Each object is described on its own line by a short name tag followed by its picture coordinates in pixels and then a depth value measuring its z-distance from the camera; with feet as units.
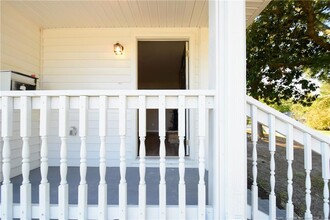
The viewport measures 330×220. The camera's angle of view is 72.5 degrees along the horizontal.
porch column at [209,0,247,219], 5.42
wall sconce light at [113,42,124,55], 12.32
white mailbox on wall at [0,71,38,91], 9.23
